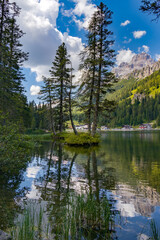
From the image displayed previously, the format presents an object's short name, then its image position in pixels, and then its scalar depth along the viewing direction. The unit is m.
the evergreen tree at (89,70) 27.84
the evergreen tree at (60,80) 37.94
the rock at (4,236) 3.55
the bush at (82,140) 26.42
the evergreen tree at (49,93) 40.28
